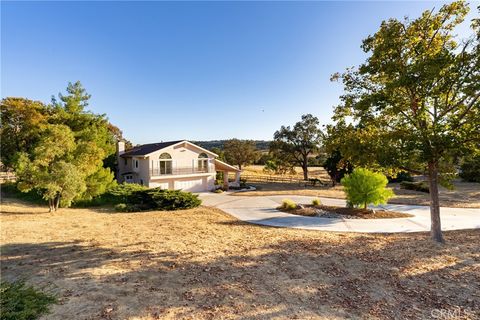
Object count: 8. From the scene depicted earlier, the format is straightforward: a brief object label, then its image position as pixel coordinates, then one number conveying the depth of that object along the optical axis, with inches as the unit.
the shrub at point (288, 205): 645.9
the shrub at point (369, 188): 572.4
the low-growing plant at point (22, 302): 165.8
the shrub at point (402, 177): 1365.7
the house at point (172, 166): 1000.2
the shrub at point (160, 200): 679.1
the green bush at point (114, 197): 721.6
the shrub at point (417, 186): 1007.9
